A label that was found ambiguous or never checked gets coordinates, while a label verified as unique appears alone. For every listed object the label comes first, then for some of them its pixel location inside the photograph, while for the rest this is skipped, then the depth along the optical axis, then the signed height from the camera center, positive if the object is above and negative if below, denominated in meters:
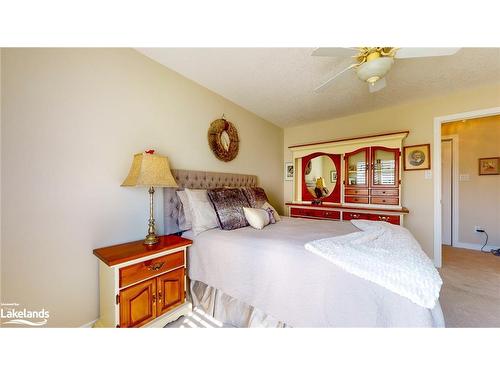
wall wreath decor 2.52 +0.63
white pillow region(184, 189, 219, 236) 1.85 -0.26
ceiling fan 1.27 +0.88
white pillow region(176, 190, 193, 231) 1.95 -0.28
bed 0.96 -0.61
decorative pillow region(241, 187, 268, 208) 2.33 -0.14
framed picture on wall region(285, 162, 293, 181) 3.96 +0.30
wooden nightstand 1.27 -0.71
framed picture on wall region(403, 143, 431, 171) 2.76 +0.41
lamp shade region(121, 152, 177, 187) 1.48 +0.11
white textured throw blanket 0.88 -0.41
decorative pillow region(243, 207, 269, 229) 1.94 -0.32
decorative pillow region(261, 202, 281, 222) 2.33 -0.27
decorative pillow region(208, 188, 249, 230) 1.90 -0.23
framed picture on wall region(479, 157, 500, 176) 3.33 +0.34
